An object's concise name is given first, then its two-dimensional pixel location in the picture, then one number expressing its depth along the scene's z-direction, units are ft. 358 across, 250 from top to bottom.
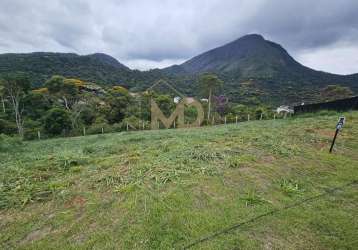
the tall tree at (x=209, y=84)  75.27
